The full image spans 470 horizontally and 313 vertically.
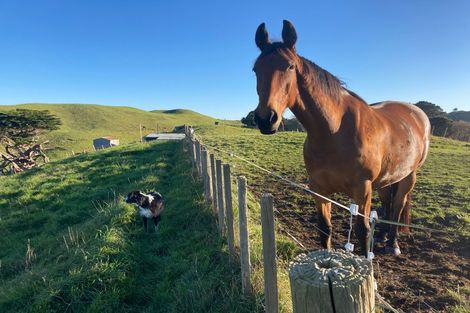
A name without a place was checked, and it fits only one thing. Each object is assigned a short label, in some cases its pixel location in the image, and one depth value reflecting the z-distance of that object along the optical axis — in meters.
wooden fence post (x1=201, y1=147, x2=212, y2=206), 6.59
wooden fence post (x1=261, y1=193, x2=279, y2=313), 2.72
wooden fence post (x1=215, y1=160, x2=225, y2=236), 5.01
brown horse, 3.46
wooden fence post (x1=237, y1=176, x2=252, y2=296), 3.51
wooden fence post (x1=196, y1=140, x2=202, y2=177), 8.75
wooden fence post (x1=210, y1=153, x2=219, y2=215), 5.91
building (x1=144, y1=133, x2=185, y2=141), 37.81
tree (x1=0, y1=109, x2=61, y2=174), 32.56
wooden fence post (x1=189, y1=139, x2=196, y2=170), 10.21
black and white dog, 6.33
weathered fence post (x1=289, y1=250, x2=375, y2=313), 1.56
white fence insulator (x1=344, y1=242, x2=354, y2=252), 2.70
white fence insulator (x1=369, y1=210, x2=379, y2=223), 2.47
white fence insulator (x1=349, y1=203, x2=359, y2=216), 2.74
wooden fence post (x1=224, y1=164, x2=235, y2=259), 4.36
